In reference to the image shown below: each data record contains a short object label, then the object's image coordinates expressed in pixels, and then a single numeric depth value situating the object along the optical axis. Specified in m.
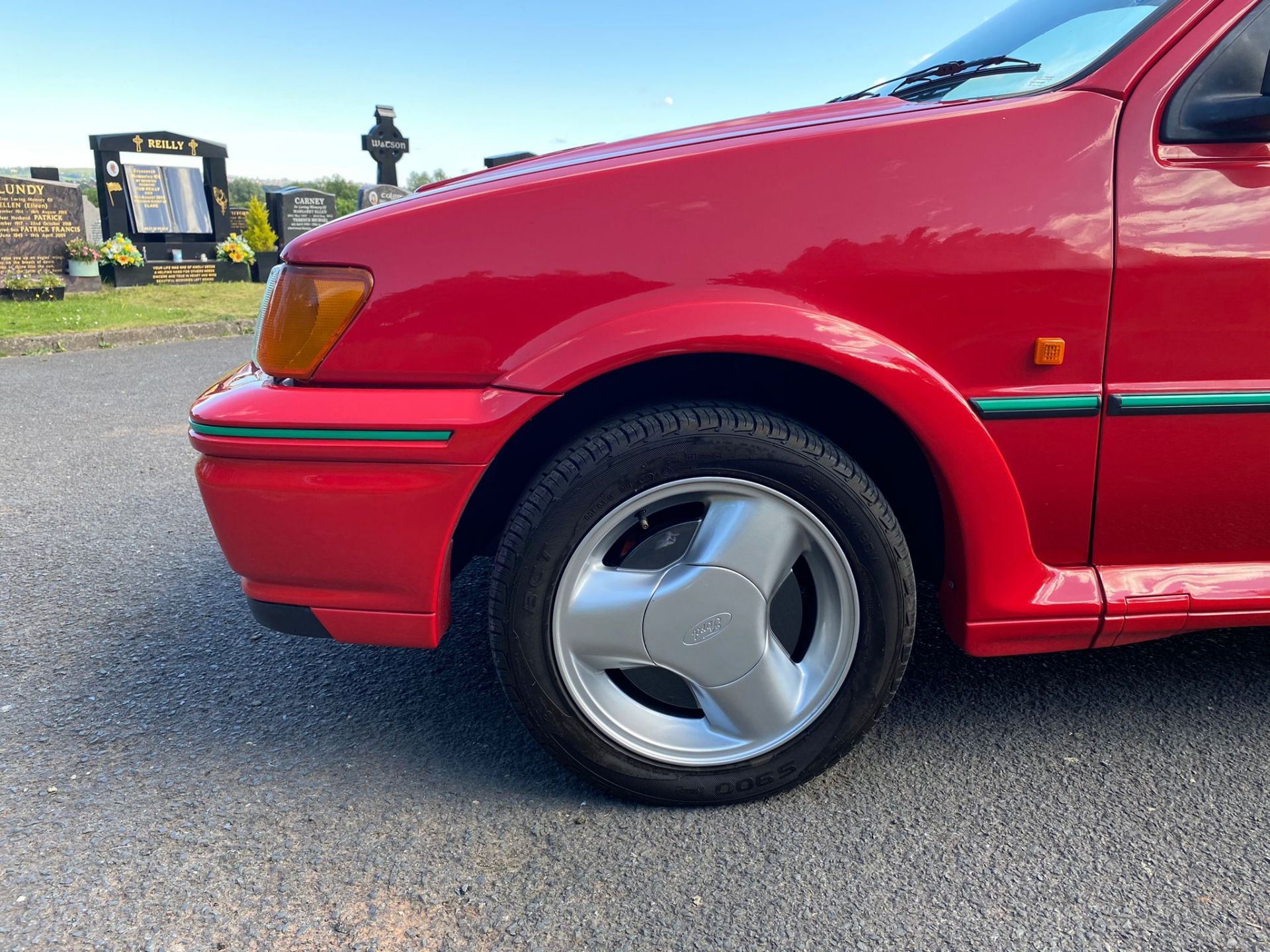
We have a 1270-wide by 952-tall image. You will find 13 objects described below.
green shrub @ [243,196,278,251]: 14.09
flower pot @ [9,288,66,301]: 10.41
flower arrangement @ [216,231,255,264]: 13.31
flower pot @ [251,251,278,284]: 13.66
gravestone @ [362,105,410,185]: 16.69
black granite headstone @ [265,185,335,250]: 15.10
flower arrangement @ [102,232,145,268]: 11.89
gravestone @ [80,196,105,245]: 17.59
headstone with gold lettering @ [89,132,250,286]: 12.72
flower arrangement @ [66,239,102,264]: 11.18
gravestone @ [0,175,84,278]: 10.77
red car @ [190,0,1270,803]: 1.53
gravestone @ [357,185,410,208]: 13.68
